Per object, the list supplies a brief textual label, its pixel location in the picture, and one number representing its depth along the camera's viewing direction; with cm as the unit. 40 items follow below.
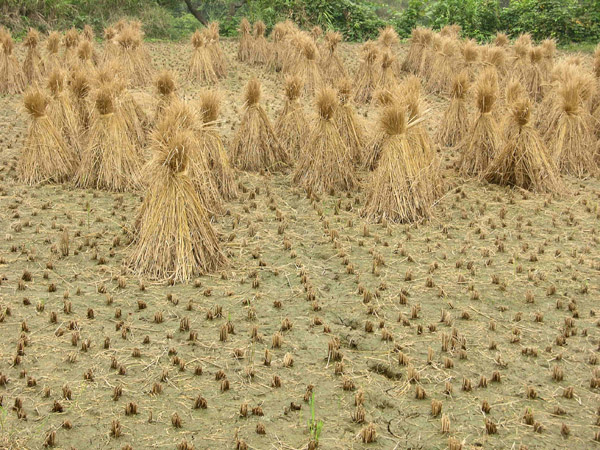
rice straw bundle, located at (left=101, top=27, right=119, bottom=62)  1225
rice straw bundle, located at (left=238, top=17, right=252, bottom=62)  1441
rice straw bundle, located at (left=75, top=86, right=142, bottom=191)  719
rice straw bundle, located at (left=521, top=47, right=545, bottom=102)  1139
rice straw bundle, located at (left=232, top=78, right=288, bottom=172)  778
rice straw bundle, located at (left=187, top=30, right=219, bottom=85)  1255
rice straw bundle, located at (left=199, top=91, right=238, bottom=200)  690
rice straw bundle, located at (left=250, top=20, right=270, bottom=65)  1398
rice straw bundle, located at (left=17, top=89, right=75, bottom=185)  733
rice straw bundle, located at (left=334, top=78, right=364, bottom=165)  763
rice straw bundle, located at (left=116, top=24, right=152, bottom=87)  1198
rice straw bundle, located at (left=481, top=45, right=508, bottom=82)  1144
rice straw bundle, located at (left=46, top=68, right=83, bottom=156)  779
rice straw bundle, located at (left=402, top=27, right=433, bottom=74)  1345
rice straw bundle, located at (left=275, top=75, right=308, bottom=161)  813
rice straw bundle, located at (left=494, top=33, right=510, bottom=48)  1362
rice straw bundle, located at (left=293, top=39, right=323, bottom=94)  1145
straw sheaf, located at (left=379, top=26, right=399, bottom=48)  1363
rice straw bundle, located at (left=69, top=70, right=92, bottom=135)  800
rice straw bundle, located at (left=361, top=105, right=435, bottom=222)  655
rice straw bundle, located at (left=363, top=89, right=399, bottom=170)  745
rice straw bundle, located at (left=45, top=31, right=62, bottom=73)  1188
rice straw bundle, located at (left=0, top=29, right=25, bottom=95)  1121
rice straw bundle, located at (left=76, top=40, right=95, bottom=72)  1138
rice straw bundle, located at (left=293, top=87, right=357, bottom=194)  727
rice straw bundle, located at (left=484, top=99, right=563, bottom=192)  734
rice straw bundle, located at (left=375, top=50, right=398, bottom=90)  1129
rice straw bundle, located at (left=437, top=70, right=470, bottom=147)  902
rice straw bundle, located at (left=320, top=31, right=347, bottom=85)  1208
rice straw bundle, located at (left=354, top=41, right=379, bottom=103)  1132
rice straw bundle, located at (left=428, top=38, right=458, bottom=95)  1223
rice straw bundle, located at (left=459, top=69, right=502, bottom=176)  782
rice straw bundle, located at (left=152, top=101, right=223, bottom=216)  552
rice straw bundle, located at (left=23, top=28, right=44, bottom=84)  1145
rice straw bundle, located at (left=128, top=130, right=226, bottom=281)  539
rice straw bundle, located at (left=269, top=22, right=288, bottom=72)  1356
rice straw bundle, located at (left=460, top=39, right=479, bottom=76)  1169
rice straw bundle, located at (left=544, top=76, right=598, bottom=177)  797
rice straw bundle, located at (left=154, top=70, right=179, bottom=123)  795
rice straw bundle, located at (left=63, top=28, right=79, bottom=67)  1181
